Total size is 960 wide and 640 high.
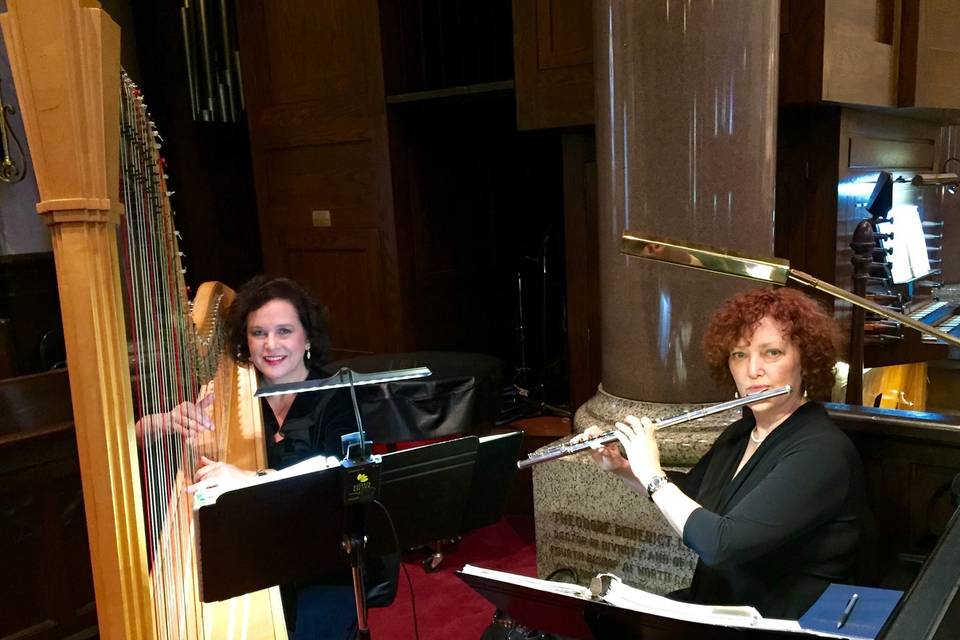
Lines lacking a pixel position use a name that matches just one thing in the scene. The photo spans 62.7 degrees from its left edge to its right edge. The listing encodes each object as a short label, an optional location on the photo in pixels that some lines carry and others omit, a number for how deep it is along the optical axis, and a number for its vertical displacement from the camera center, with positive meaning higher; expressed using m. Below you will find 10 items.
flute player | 1.76 -0.68
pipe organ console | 3.43 -0.62
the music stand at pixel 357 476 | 1.48 -0.50
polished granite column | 2.41 -0.04
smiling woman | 2.17 -0.57
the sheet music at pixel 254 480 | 1.46 -0.52
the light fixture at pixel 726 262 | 1.52 -0.15
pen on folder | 1.53 -0.85
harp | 0.92 -0.03
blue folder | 1.49 -0.86
